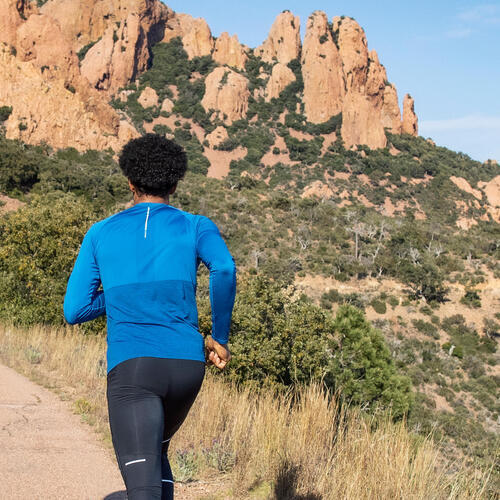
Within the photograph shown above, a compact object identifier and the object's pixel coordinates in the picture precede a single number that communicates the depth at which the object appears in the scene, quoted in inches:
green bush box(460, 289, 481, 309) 1299.2
